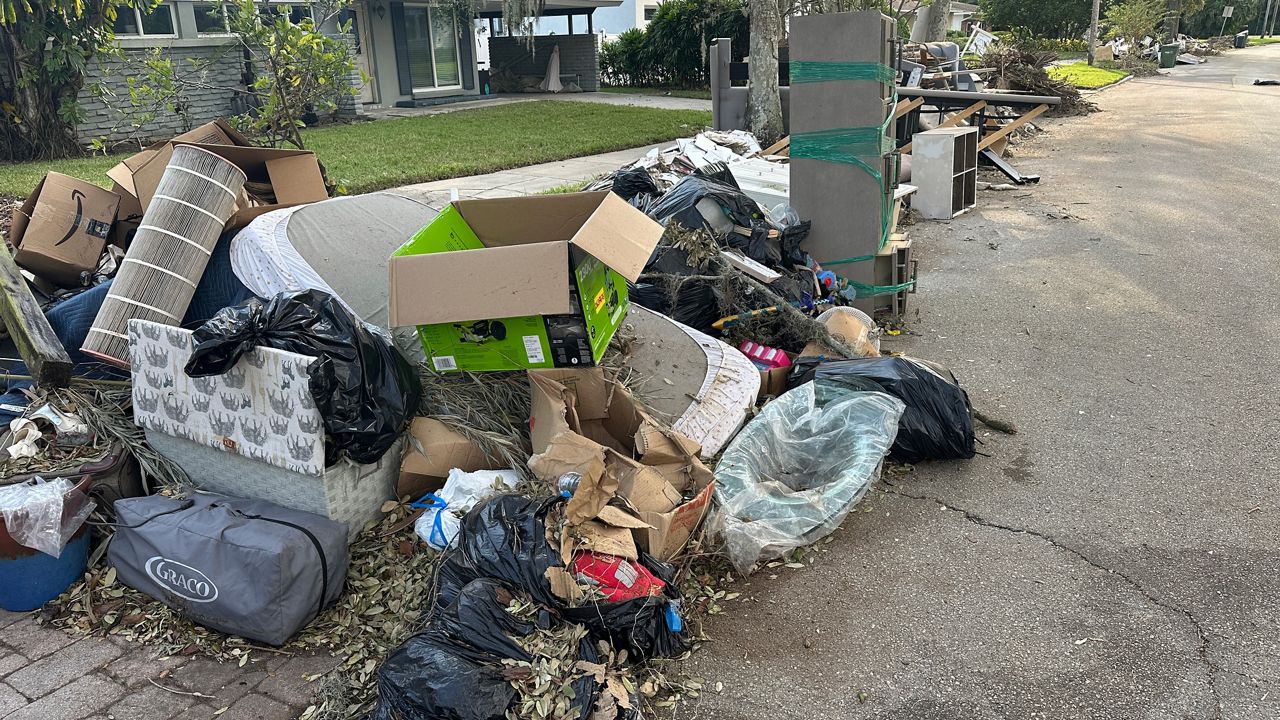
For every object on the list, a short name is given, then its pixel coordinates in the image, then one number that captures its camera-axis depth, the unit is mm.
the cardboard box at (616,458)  3092
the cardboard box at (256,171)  4926
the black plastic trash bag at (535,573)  2713
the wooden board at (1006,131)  11383
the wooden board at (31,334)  3781
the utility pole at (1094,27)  31203
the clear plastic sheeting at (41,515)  3141
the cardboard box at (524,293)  3395
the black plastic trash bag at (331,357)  3174
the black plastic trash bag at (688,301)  5078
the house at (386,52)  14158
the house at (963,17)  45938
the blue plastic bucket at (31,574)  3170
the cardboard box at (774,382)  4594
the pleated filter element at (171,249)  4004
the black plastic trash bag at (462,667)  2363
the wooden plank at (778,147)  9930
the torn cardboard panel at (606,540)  2865
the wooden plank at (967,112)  11211
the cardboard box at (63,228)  4902
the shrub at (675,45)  22625
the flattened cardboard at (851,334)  4914
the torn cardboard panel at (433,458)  3461
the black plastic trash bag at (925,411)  4000
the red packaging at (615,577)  2773
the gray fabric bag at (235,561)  2910
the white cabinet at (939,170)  9094
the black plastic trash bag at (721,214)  5553
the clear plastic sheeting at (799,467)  3359
